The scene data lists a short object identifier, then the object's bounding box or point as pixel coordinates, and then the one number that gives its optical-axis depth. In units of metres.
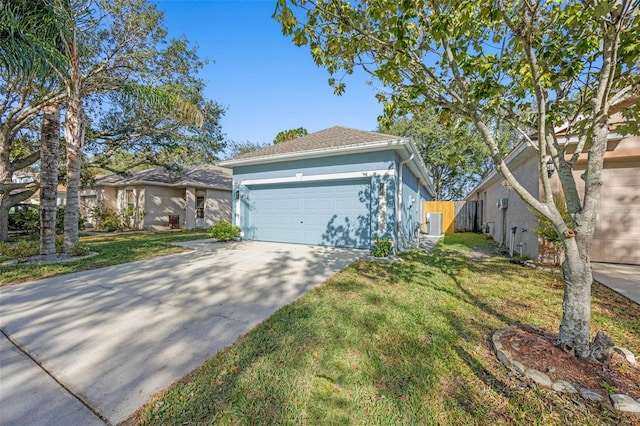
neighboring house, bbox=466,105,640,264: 6.55
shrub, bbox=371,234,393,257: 7.14
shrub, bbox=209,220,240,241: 9.94
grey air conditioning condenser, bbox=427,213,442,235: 14.62
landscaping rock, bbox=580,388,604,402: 2.01
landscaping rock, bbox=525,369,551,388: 2.17
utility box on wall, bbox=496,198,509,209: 9.84
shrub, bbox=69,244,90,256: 7.11
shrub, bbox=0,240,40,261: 6.72
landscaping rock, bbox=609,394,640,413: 1.90
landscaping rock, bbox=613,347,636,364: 2.52
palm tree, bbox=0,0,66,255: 5.29
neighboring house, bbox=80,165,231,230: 15.98
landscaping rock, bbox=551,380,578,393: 2.09
